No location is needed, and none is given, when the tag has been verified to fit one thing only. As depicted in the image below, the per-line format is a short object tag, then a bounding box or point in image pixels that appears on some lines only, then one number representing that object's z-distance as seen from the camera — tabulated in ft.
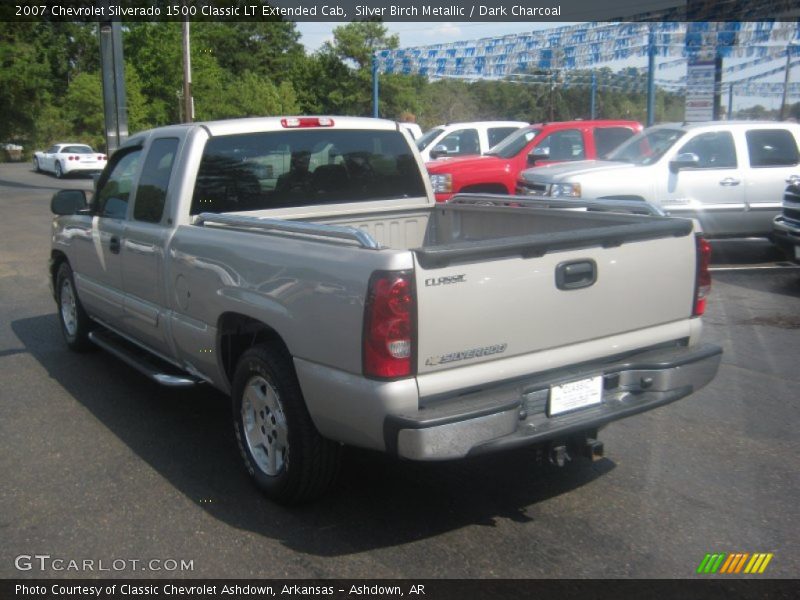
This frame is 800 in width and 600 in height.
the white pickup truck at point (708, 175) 35.45
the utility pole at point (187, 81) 87.37
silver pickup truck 11.31
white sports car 111.34
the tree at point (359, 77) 143.33
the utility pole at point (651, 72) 61.93
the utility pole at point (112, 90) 61.17
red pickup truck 43.37
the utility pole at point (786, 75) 62.59
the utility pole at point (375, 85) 77.46
